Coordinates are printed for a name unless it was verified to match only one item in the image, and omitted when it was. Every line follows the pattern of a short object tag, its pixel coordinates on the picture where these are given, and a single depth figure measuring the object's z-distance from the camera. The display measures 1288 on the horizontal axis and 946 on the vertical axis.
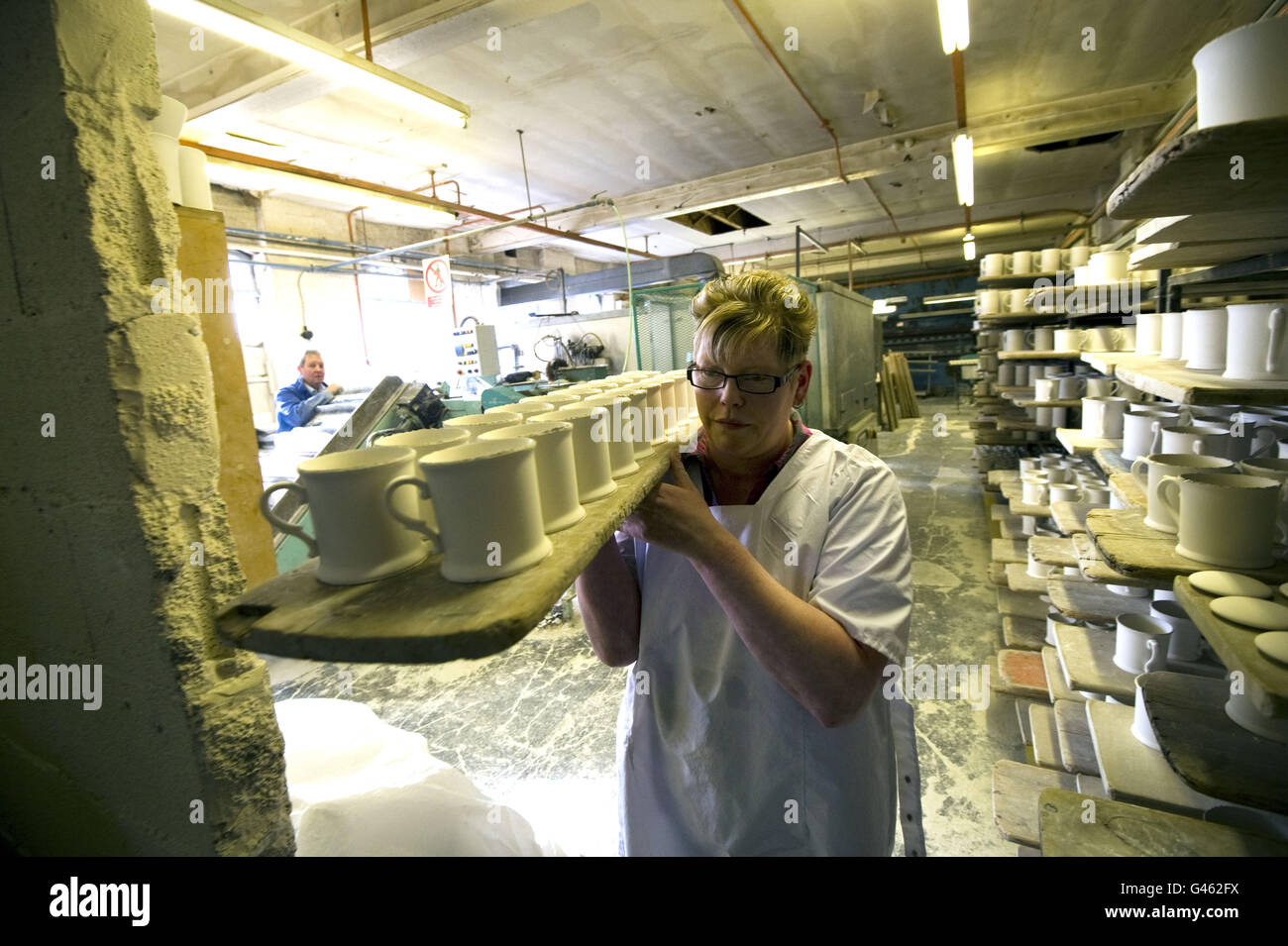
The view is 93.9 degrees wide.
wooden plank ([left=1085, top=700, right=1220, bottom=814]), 1.54
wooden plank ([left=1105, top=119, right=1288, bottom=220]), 0.93
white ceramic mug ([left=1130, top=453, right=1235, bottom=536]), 1.52
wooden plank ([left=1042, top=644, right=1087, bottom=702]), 2.32
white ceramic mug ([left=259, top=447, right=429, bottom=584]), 0.66
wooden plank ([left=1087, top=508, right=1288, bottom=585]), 1.34
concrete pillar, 0.78
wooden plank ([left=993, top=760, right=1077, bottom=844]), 1.89
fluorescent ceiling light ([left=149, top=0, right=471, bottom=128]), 2.42
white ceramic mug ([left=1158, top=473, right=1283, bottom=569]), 1.28
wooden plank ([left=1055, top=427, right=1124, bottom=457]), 2.57
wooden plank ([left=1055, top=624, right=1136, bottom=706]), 1.93
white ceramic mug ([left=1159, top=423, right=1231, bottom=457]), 1.76
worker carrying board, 1.10
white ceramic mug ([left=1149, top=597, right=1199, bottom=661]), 1.89
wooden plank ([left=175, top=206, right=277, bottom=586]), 1.60
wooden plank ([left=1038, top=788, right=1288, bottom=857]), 1.24
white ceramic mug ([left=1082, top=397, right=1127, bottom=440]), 2.62
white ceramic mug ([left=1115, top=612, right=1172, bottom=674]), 1.91
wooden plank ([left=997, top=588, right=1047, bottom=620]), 3.28
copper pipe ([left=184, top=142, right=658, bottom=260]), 3.98
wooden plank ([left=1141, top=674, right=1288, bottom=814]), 1.15
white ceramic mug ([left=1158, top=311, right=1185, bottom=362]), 1.91
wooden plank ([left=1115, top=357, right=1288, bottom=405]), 1.19
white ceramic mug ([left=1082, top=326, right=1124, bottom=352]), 3.26
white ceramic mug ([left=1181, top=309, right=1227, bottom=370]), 1.53
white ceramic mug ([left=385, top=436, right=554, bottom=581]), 0.65
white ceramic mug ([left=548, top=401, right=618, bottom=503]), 0.92
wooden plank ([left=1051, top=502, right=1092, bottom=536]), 2.39
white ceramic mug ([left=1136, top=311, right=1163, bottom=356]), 2.24
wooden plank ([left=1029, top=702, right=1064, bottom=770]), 2.24
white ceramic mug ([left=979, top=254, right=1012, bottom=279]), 5.13
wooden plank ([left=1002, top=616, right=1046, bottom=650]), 3.05
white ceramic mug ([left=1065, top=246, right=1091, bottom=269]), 4.49
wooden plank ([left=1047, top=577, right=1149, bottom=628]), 2.22
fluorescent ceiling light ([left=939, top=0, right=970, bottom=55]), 2.70
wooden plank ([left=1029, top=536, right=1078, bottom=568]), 2.81
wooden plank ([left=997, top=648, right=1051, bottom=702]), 2.60
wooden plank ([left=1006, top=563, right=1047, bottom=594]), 3.20
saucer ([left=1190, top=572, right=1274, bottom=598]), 1.20
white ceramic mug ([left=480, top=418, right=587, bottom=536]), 0.79
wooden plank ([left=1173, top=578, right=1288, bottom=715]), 0.92
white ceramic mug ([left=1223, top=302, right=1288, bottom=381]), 1.27
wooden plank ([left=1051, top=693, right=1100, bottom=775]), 1.99
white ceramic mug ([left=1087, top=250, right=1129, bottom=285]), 3.37
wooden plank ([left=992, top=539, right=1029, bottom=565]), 3.80
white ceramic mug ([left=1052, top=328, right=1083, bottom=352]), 3.78
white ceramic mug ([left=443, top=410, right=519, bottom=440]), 0.97
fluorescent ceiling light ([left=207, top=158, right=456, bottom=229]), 4.33
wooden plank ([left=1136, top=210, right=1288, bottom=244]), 1.51
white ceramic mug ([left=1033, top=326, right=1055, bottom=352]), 4.38
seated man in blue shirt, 5.44
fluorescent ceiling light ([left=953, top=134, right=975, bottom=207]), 4.51
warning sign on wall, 6.56
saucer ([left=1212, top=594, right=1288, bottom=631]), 1.08
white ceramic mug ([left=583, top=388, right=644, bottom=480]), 1.06
